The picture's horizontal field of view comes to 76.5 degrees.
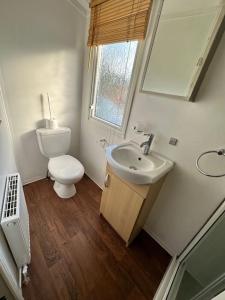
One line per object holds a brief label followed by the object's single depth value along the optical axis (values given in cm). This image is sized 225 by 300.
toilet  154
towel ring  88
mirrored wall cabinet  82
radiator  82
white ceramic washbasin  96
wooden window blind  107
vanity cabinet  110
